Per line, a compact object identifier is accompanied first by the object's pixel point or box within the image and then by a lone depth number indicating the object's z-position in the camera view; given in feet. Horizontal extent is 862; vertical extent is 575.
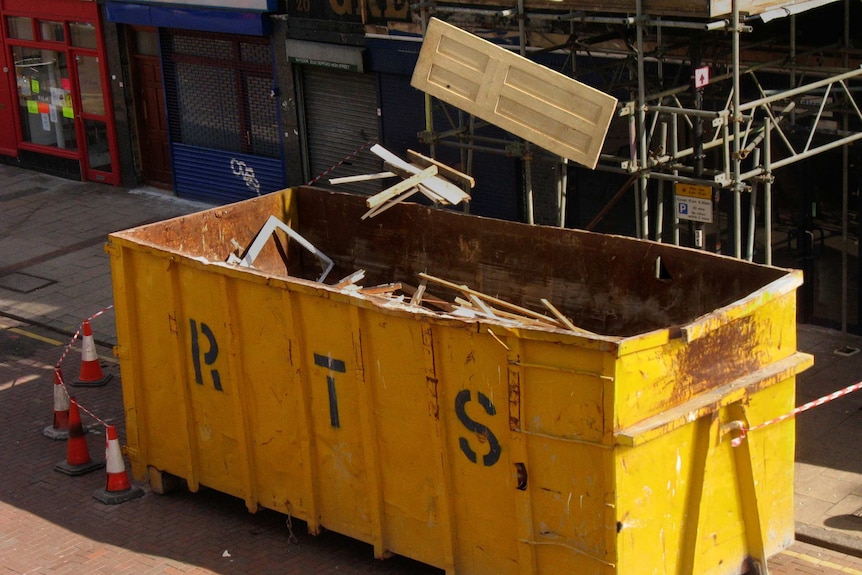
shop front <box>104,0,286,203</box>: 59.72
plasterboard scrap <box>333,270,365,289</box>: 33.81
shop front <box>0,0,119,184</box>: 67.97
